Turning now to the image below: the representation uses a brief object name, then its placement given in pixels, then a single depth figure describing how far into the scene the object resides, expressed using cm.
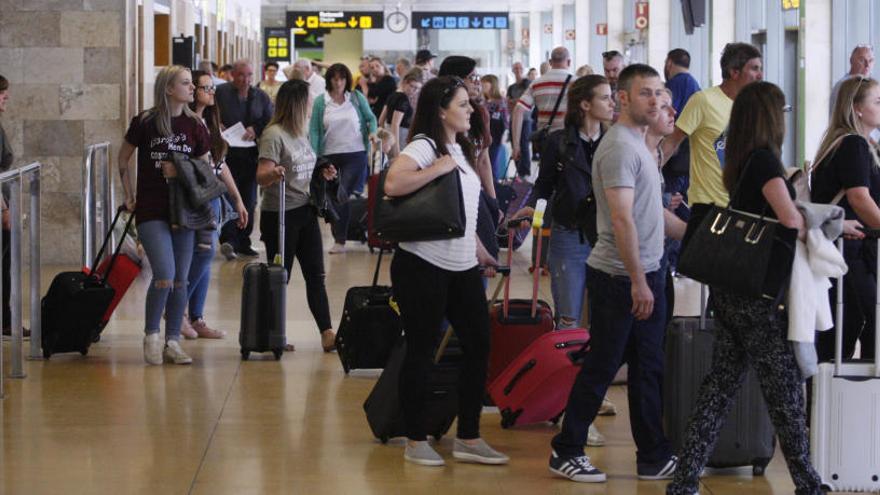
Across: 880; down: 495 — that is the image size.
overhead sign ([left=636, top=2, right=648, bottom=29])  3038
